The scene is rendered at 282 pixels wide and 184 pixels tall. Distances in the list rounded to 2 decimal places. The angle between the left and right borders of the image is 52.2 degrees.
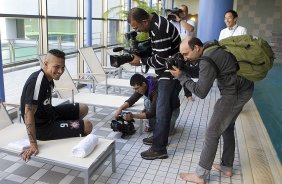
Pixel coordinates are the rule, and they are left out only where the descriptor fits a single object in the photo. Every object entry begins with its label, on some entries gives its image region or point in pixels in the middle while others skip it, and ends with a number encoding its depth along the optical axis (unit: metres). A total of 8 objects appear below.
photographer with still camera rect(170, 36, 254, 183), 2.04
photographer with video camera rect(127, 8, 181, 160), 2.51
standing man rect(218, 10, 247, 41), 4.07
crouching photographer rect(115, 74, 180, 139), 3.21
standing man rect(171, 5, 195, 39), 4.43
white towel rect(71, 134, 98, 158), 2.20
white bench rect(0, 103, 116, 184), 2.12
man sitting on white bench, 2.26
